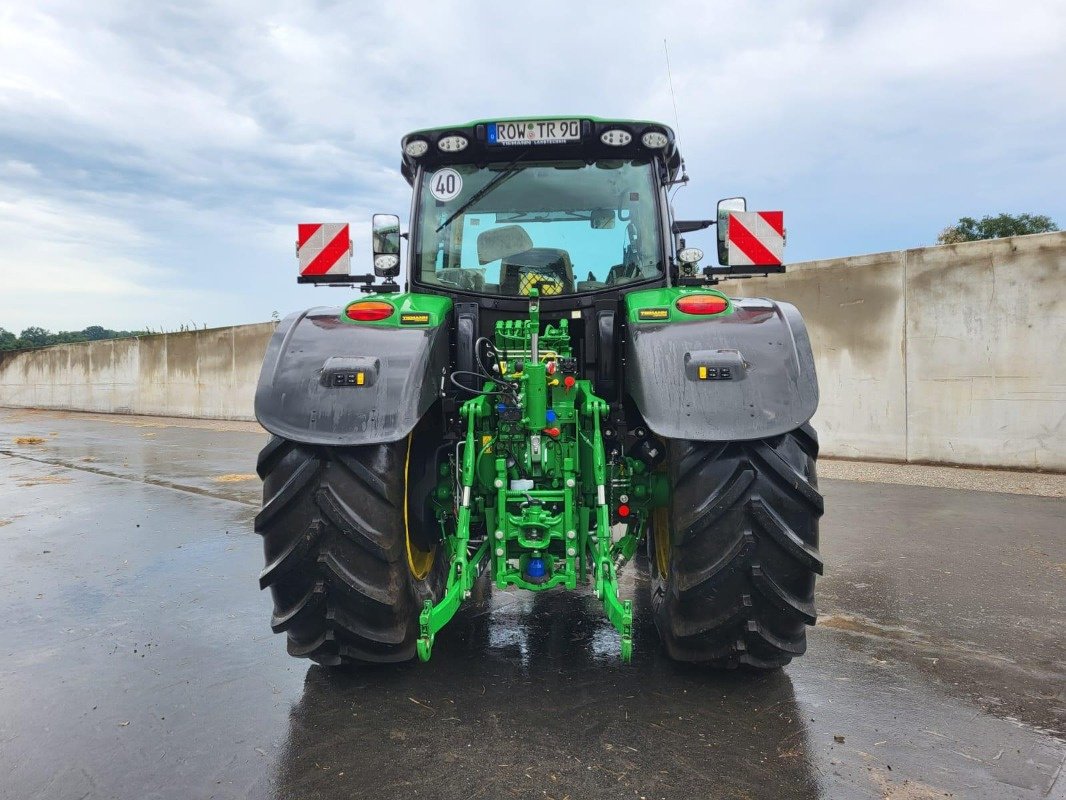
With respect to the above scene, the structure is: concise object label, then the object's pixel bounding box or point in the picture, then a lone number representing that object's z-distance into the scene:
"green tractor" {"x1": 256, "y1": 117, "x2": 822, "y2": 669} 2.57
